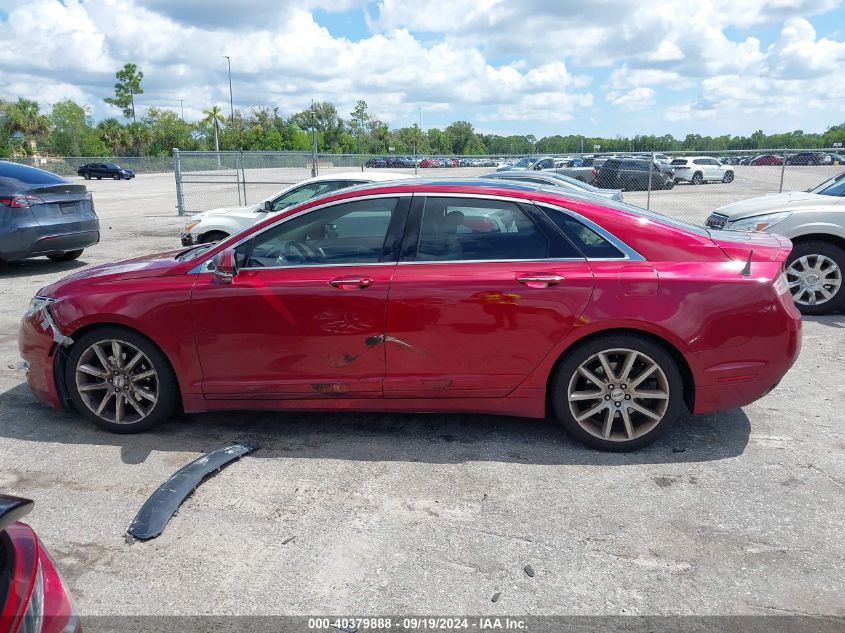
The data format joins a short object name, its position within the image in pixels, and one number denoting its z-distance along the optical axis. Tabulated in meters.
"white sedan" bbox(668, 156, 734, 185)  36.38
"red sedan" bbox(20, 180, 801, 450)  4.04
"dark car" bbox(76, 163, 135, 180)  53.81
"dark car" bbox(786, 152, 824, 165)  25.39
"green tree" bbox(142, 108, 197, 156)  88.56
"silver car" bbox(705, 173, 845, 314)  7.46
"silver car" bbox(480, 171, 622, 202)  12.73
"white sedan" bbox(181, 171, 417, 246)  10.22
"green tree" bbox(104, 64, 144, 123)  90.19
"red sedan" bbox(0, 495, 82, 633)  1.58
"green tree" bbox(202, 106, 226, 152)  96.69
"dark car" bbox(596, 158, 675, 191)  25.12
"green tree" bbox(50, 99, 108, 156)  76.56
